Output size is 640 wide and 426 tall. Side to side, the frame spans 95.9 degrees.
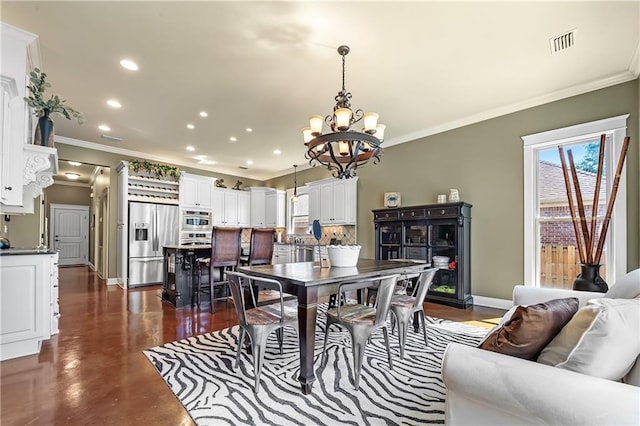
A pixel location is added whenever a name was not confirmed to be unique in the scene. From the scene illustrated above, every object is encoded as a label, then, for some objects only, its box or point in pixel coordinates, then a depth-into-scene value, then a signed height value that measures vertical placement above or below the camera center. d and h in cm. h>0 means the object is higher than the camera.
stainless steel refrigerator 617 -45
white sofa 93 -61
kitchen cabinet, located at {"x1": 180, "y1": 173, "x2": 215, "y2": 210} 701 +68
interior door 980 -51
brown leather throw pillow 125 -49
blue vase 301 +92
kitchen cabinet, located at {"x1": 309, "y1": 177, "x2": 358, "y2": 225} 634 +40
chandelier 264 +75
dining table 207 -51
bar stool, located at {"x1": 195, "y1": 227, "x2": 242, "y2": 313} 434 -56
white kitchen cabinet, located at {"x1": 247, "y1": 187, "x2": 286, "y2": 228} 841 +33
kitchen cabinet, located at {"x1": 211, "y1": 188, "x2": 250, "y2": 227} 771 +30
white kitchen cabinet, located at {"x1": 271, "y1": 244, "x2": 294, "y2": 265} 749 -93
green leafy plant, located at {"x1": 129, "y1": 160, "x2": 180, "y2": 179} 638 +114
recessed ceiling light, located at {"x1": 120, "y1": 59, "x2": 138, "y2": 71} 314 +170
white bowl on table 296 -38
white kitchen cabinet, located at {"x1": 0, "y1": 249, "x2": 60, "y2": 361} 258 -79
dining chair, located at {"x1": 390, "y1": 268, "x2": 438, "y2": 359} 259 -81
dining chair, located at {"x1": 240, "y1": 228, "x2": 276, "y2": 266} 471 -49
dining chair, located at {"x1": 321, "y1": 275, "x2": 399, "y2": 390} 214 -80
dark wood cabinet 445 -37
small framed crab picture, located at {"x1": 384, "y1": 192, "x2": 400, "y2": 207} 554 +38
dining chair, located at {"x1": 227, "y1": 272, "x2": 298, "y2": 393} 210 -80
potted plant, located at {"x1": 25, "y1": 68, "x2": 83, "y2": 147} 291 +115
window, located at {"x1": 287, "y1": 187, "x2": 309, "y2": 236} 784 +12
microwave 700 -5
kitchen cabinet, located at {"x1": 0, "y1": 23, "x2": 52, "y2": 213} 261 +85
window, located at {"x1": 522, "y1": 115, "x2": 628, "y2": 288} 338 +21
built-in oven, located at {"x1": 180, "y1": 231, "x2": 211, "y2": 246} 698 -49
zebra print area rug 178 -124
